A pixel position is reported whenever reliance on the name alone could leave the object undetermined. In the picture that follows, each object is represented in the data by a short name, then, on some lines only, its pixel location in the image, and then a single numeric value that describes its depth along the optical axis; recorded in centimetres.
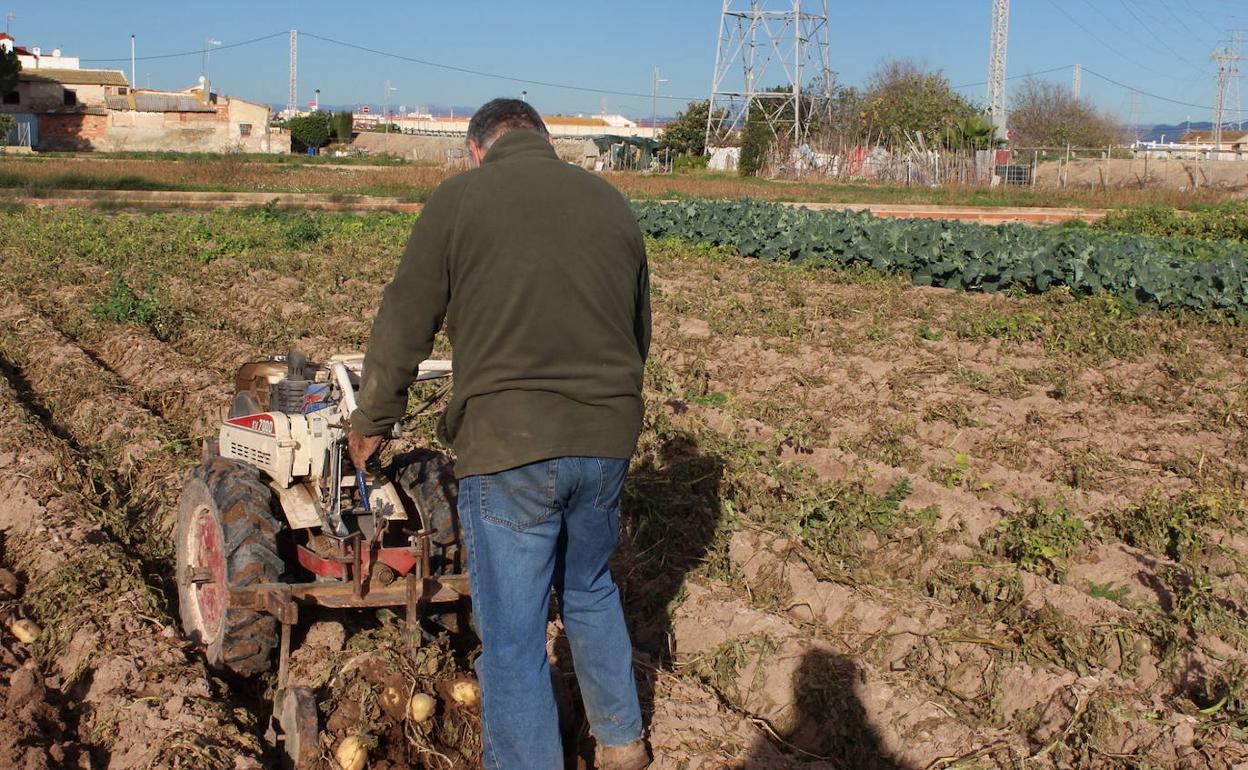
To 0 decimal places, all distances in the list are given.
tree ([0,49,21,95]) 5912
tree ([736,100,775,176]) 4794
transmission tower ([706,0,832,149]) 5185
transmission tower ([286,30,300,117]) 9392
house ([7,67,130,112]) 6450
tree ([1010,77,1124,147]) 6888
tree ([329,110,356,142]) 7106
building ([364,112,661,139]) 11220
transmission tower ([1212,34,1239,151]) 6831
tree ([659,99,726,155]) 6519
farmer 323
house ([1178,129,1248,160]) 5150
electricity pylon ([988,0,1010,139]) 5484
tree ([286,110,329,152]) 6731
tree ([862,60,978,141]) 5725
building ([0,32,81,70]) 8657
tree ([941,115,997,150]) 4800
